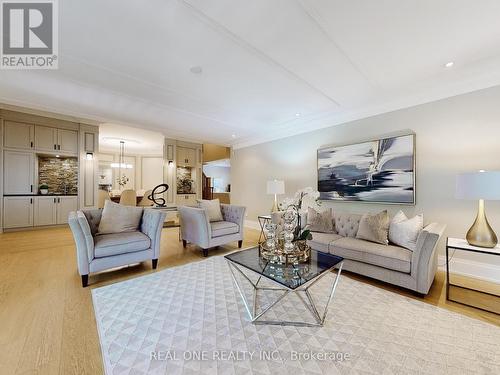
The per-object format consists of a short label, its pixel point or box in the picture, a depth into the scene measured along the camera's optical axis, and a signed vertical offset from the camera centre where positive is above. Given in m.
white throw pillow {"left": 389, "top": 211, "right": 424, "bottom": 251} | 2.38 -0.51
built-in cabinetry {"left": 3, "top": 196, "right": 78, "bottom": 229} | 4.69 -0.49
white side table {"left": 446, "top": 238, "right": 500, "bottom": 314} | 2.05 -0.62
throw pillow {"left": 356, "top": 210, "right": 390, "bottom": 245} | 2.65 -0.53
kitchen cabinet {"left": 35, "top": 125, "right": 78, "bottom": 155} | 5.00 +1.22
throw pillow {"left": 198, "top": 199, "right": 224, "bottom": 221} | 3.89 -0.37
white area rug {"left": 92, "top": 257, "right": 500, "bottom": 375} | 1.34 -1.13
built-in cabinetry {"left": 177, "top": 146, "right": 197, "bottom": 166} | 7.14 +1.13
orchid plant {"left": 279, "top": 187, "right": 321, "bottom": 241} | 2.16 -0.20
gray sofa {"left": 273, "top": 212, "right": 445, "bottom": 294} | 2.14 -0.80
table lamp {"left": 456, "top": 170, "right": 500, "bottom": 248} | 1.98 -0.06
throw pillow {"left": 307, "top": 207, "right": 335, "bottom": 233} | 3.28 -0.53
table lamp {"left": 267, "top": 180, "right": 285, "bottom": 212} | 4.51 +0.03
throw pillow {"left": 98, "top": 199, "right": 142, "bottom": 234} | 2.88 -0.43
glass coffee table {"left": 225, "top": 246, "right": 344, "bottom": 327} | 1.73 -0.74
